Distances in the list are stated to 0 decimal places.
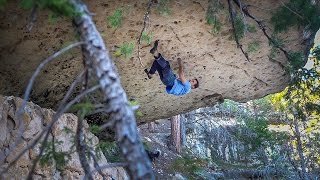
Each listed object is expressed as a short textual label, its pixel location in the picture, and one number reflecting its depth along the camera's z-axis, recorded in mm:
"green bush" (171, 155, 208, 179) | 11733
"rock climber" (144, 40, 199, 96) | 6562
